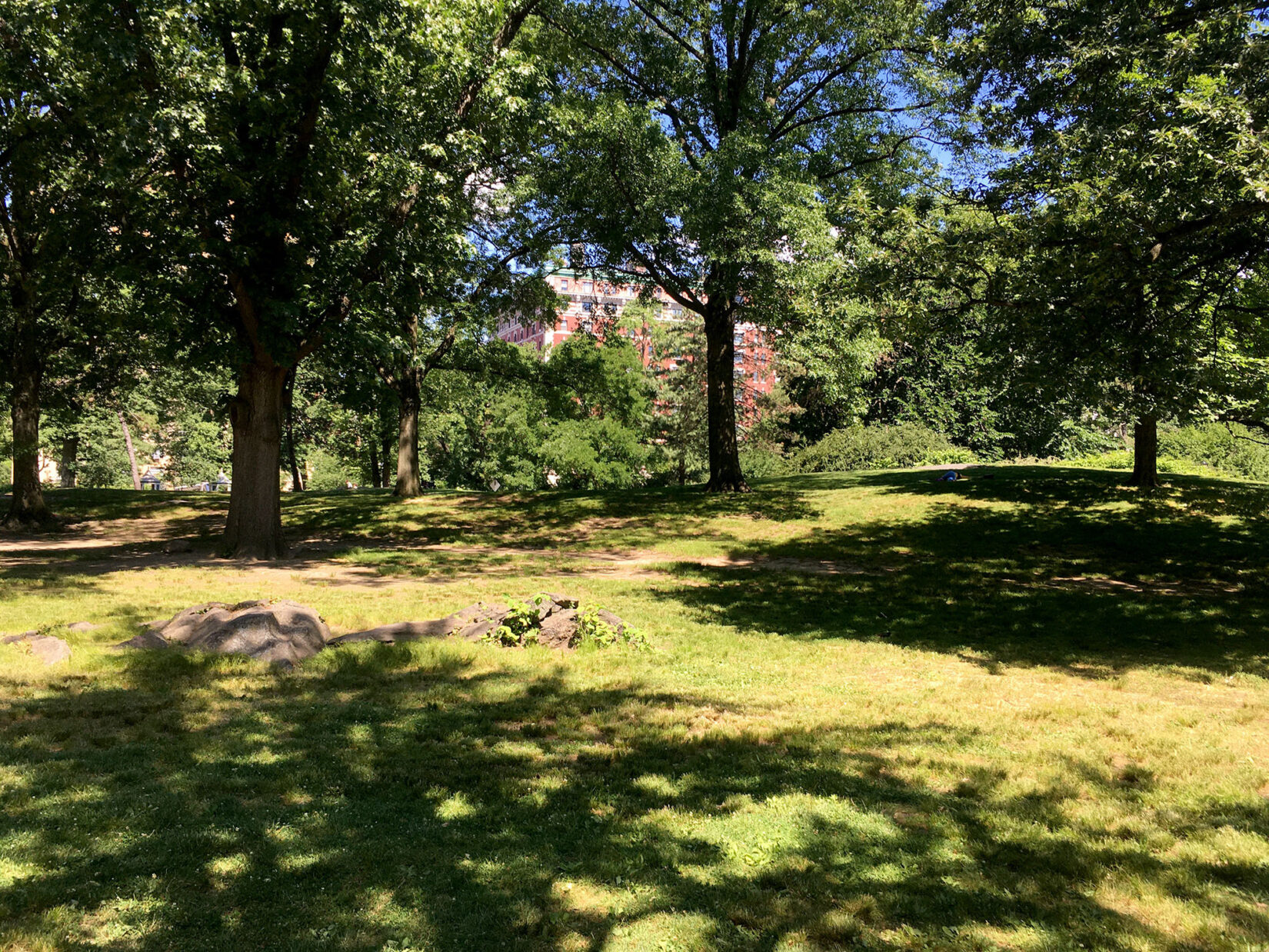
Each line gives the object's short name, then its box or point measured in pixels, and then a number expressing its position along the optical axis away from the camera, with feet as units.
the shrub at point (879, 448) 121.29
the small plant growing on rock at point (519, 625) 27.89
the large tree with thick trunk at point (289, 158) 38.40
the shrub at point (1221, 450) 102.12
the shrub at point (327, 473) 189.45
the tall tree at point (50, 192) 37.58
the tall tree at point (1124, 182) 26.86
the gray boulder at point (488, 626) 28.02
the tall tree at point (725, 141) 57.11
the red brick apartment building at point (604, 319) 76.00
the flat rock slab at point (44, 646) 23.56
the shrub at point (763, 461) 143.74
